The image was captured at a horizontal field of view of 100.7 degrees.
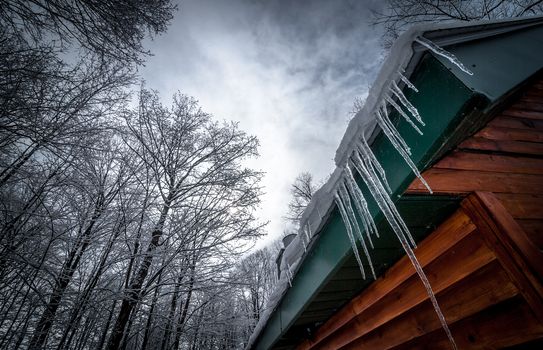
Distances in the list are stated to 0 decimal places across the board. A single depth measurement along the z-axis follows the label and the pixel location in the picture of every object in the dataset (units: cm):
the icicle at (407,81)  97
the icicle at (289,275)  204
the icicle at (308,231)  165
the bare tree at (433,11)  548
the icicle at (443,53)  88
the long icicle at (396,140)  103
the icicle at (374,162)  115
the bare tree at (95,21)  292
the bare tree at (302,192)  1426
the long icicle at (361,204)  127
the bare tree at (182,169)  540
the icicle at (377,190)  117
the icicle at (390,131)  107
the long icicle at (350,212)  136
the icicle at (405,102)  99
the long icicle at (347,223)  139
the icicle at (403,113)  100
